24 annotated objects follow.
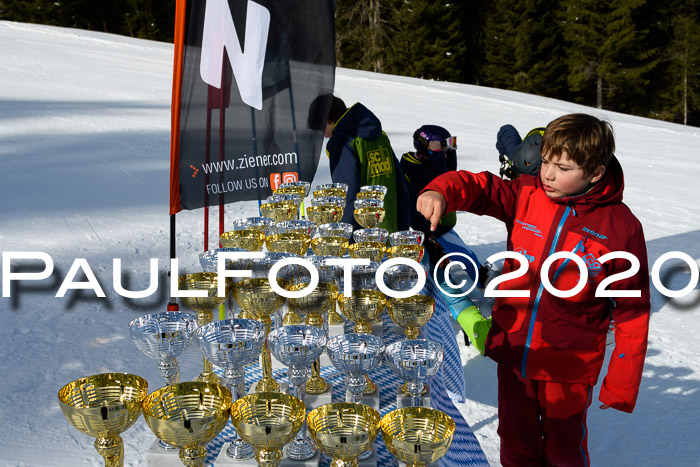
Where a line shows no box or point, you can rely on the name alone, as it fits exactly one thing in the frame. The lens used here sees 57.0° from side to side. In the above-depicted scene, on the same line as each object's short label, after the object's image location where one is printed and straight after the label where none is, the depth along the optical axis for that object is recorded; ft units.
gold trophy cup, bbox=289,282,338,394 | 5.59
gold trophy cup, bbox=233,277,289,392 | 5.49
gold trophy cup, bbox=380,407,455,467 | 3.92
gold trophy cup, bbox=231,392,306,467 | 3.89
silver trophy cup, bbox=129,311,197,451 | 4.92
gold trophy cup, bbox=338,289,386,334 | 5.81
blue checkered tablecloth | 4.90
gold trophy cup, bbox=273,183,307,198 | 9.62
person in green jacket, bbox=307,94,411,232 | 10.99
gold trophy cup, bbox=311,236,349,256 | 7.28
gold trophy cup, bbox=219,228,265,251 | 7.40
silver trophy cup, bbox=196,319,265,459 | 4.61
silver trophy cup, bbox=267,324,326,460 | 4.59
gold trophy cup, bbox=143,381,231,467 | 3.86
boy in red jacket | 5.95
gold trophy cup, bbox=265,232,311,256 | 7.23
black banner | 8.82
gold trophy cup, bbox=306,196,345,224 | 8.61
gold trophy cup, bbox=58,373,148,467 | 3.98
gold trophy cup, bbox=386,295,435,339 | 5.79
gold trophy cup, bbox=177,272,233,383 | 5.70
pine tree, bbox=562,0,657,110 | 90.74
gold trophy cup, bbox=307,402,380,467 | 3.92
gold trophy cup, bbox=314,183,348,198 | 9.85
